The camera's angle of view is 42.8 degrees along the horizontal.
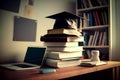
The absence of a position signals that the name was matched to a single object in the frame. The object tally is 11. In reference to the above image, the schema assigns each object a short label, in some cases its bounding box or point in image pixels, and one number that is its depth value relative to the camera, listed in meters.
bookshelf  1.87
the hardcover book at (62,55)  1.11
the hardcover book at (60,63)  1.08
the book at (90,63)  1.17
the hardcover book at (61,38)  1.18
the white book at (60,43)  1.18
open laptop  1.05
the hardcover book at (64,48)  1.17
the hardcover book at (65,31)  1.18
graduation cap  1.26
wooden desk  0.75
